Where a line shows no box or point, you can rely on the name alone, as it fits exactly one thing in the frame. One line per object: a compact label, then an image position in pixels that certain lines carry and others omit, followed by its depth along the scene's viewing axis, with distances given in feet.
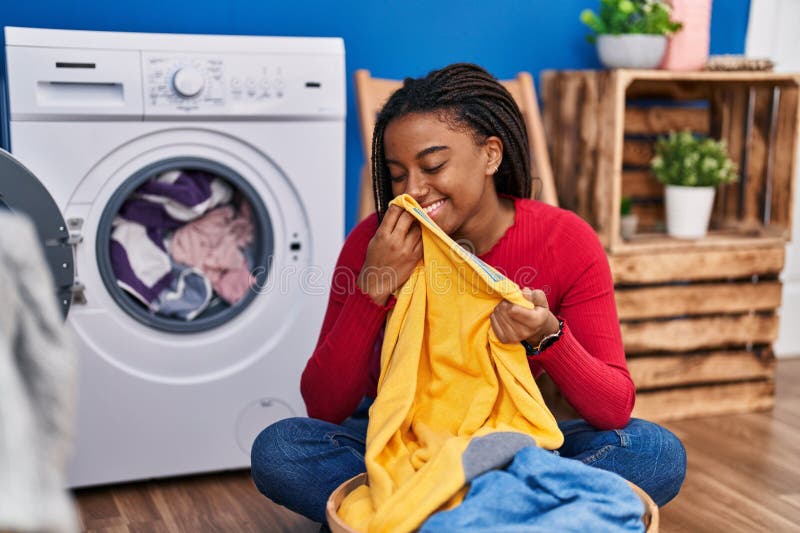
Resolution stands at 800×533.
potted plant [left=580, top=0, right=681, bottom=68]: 7.86
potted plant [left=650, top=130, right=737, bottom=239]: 8.18
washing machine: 6.06
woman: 4.65
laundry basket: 3.97
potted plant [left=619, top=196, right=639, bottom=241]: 8.31
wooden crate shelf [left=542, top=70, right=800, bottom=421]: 7.88
